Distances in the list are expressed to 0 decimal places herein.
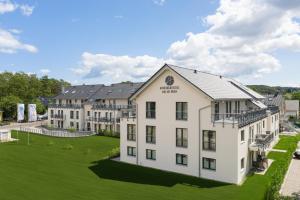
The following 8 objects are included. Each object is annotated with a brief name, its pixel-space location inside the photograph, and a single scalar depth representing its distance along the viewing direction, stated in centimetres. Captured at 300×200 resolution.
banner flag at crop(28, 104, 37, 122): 4821
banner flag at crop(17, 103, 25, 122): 5210
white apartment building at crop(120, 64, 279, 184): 2697
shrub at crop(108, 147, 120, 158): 3695
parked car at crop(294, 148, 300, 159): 3688
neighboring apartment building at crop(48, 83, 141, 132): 5819
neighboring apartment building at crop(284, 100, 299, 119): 9731
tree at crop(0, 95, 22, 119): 8069
